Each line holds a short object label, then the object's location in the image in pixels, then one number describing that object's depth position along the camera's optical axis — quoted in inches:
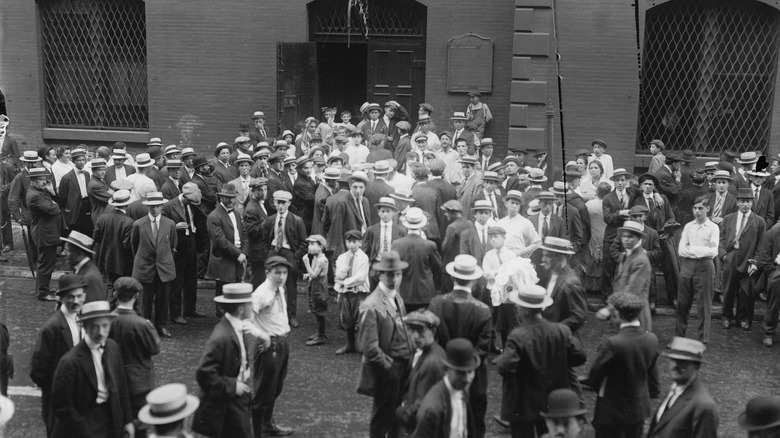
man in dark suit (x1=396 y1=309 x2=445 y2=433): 269.3
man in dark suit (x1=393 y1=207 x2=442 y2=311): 406.3
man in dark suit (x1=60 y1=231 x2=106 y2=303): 342.6
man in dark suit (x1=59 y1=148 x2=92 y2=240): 539.5
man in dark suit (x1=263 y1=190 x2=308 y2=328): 452.8
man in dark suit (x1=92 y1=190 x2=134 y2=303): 449.7
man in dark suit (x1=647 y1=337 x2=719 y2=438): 249.9
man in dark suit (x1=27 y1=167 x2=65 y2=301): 498.3
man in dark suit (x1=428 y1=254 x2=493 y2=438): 308.8
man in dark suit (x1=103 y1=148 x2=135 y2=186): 540.8
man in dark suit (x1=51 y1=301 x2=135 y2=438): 257.8
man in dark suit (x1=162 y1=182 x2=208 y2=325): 467.5
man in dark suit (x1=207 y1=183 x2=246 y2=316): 451.2
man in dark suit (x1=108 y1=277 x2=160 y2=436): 297.0
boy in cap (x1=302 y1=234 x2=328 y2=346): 430.9
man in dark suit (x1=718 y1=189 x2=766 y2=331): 469.4
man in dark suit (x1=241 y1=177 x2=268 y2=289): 457.1
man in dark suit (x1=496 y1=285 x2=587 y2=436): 285.1
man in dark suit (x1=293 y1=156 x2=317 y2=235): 522.0
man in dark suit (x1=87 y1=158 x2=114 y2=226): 505.0
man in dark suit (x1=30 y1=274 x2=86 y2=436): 281.3
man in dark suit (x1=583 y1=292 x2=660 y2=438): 282.8
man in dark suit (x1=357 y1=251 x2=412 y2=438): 299.7
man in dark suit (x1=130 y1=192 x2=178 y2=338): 439.5
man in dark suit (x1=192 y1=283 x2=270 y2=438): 275.6
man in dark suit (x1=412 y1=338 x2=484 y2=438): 238.1
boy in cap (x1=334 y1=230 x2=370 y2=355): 415.8
